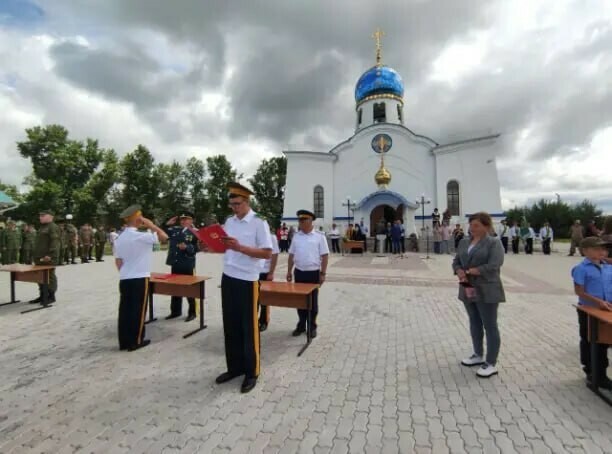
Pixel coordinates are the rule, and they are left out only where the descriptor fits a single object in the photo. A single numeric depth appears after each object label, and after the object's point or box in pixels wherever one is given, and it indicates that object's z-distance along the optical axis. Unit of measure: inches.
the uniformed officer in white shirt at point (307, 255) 207.0
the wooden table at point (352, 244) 796.0
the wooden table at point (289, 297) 177.2
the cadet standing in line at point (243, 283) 137.1
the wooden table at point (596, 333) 122.9
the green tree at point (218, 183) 1761.8
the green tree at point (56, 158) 1298.0
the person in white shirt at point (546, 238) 782.5
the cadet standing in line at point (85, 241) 655.3
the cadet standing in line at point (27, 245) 567.8
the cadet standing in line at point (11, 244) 540.7
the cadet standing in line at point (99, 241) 668.1
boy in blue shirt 131.5
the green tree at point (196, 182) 1771.7
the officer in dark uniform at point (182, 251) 240.8
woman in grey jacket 139.6
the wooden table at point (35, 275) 261.5
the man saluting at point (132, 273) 178.1
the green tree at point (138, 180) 1534.6
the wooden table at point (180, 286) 206.7
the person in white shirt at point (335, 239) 813.2
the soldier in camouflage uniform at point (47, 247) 277.9
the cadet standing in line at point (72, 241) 619.8
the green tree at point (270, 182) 1988.2
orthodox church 1016.2
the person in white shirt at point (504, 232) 804.1
